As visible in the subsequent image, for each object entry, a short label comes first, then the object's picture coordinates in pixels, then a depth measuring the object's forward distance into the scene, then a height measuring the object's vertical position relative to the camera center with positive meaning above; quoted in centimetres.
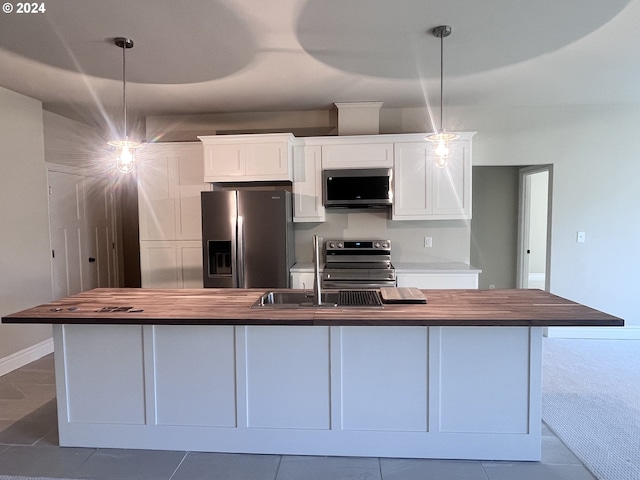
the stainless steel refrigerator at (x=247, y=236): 364 -12
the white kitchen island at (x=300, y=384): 207 -89
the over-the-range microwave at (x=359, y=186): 382 +37
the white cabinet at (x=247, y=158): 379 +66
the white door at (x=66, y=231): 407 -7
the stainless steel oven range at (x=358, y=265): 366 -43
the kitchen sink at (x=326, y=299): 218 -46
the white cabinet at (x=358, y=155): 385 +68
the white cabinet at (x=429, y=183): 381 +40
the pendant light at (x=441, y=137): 232 +56
